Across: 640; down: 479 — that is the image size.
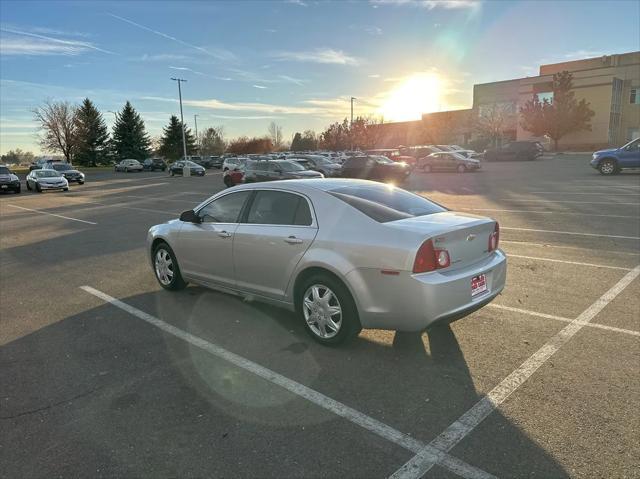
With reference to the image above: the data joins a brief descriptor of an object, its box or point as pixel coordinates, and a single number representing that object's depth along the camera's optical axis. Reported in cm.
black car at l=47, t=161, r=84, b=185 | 3535
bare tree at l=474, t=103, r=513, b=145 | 6519
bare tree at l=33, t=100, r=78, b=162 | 6894
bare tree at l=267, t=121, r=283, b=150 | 10822
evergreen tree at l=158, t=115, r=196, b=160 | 8212
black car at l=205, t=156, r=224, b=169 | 6116
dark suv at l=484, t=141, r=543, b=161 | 4016
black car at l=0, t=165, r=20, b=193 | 2598
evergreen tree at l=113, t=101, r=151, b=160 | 7250
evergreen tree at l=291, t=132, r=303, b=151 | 9729
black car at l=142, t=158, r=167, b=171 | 5856
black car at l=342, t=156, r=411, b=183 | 2473
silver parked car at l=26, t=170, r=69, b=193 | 2723
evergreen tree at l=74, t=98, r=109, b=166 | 7019
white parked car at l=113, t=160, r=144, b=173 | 5716
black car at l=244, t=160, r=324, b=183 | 2203
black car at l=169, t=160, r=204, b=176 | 4397
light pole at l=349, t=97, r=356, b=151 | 7901
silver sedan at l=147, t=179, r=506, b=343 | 373
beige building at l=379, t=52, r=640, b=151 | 5300
